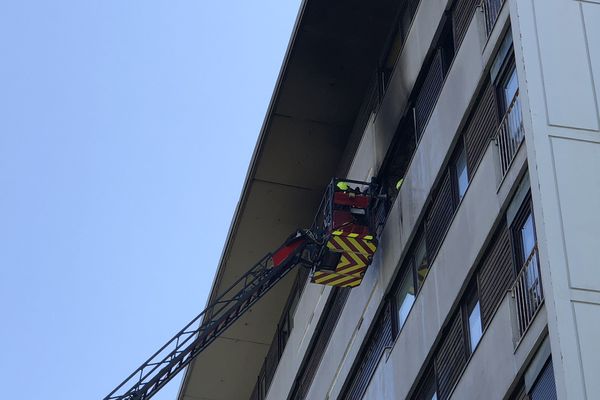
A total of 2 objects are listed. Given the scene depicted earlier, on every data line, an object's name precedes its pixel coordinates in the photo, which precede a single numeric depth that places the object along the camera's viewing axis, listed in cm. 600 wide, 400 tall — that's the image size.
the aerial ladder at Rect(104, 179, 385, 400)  2869
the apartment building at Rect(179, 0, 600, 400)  1809
